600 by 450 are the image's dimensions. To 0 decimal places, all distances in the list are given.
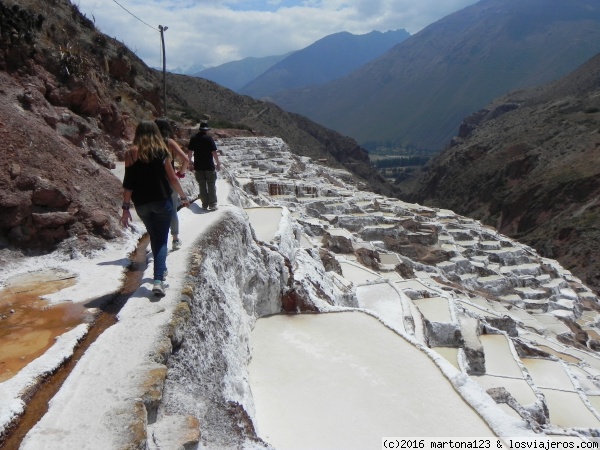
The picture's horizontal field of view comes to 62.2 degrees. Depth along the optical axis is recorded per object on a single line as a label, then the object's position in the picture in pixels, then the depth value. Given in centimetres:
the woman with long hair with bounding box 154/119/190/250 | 574
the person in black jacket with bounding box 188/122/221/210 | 775
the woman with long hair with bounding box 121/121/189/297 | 473
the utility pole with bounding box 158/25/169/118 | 2230
